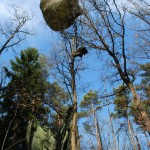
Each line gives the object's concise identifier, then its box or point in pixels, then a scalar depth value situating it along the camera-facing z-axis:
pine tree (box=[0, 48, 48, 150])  12.81
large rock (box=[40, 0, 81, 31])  8.48
